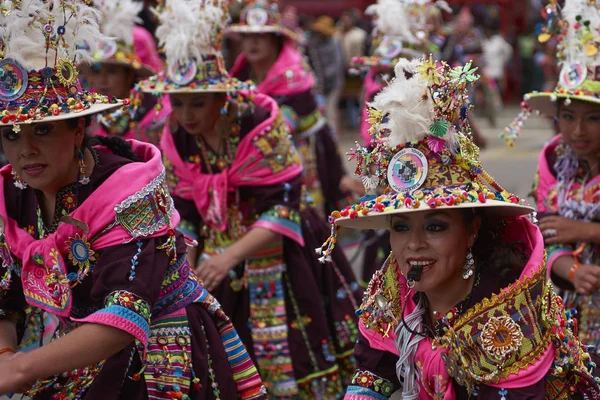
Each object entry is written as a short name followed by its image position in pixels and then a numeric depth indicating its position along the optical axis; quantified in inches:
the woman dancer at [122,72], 225.0
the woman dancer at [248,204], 183.2
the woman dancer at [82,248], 116.0
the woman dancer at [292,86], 297.7
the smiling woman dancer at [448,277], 111.0
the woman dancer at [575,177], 167.9
